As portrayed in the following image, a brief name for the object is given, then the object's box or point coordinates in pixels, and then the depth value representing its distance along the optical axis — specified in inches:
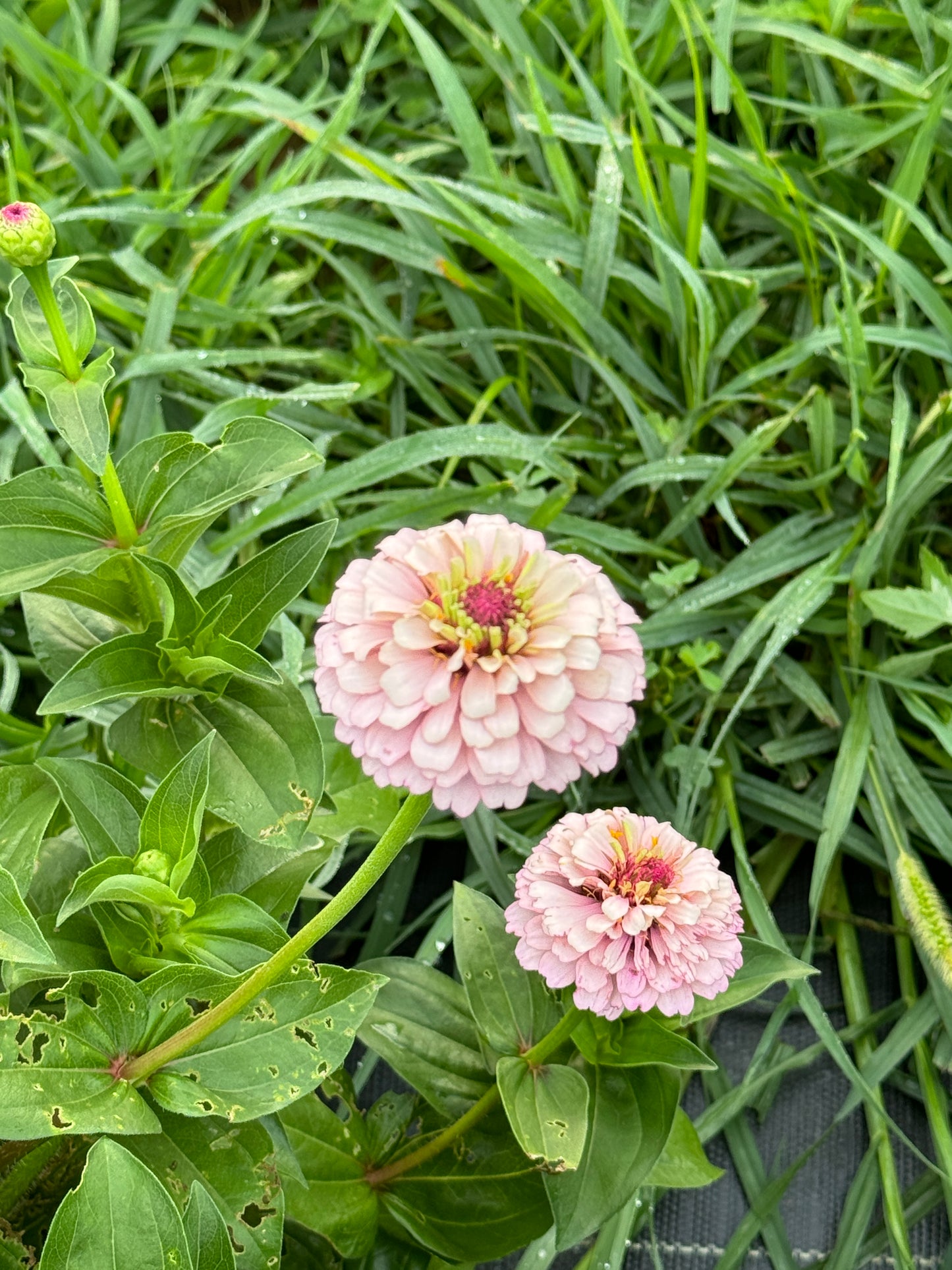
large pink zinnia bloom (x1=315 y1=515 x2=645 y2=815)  19.9
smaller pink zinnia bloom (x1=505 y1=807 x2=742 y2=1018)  22.5
